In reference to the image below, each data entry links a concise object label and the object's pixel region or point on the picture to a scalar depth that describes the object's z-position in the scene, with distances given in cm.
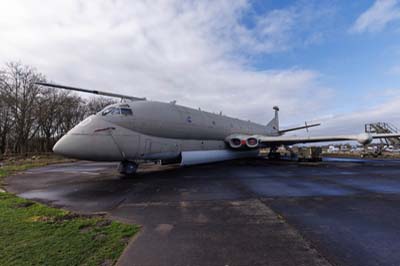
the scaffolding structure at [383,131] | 2714
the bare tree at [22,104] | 3381
